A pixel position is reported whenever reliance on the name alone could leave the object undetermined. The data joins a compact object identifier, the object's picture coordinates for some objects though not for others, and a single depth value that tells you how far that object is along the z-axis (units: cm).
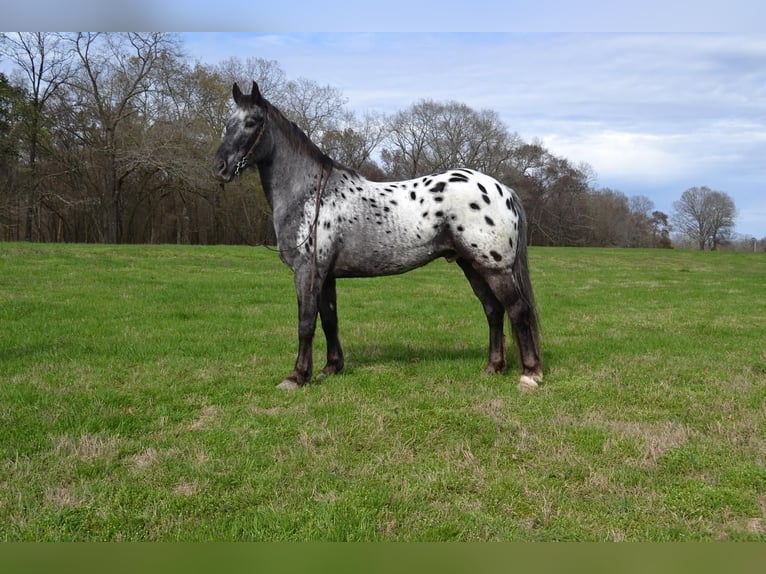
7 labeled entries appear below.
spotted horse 551
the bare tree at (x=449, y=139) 4453
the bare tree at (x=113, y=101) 3119
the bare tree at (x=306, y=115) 3241
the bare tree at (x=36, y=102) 2925
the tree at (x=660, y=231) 5712
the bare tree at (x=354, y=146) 3276
